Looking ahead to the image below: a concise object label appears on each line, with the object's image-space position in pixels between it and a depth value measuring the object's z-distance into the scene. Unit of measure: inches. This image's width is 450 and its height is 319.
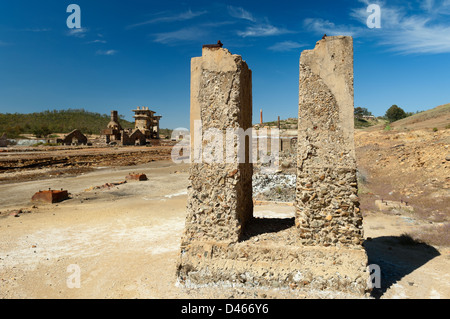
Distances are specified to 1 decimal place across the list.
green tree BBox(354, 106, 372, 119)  2809.1
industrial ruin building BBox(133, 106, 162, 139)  1851.6
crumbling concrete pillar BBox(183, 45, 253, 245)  172.7
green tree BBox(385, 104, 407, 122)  2187.5
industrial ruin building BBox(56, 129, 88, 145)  1497.8
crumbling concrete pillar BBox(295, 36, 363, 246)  160.1
